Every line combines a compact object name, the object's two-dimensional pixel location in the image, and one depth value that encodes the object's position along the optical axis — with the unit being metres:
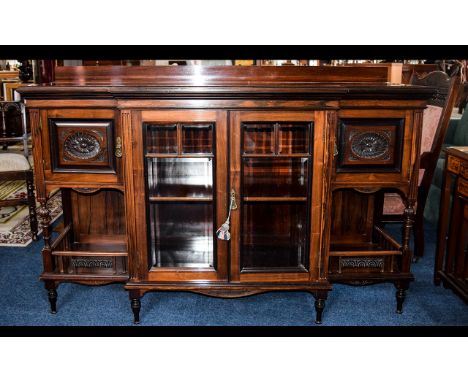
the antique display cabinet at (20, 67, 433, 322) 1.80
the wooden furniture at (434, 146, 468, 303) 2.19
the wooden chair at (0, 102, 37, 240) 2.92
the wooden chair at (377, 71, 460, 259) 2.50
